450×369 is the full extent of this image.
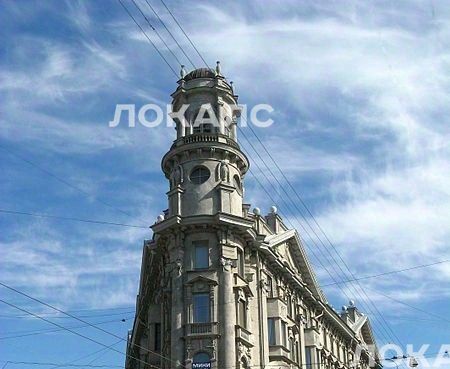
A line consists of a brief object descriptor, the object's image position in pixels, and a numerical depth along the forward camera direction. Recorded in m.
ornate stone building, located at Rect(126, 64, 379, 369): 47.88
